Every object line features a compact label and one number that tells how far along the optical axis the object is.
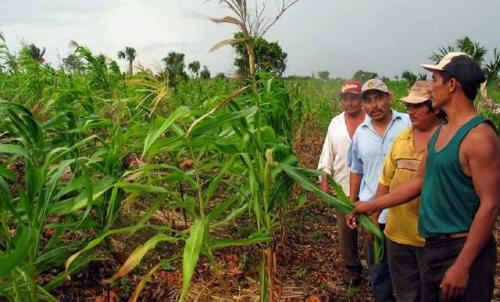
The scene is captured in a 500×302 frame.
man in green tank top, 1.76
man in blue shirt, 2.86
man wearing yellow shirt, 2.38
